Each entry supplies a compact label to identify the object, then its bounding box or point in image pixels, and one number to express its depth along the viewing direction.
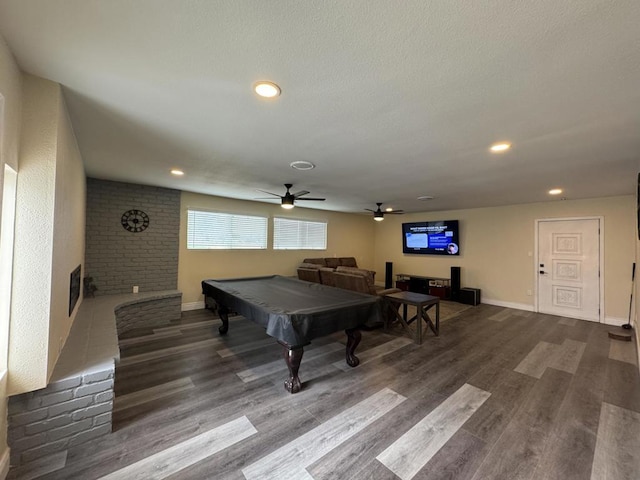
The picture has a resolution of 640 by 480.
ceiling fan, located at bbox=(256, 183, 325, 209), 4.14
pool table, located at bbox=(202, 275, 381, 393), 2.49
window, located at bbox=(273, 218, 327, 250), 6.63
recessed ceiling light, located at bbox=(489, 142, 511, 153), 2.46
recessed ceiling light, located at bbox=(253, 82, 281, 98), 1.61
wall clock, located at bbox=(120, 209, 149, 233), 4.64
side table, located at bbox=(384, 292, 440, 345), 3.78
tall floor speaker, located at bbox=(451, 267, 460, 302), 6.56
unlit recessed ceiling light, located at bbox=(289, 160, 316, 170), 3.13
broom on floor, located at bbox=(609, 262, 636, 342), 4.08
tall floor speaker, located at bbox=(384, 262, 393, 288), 8.07
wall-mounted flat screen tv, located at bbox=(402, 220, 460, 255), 6.90
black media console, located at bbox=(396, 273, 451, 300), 6.70
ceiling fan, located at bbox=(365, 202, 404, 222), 5.91
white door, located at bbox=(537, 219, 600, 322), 5.09
